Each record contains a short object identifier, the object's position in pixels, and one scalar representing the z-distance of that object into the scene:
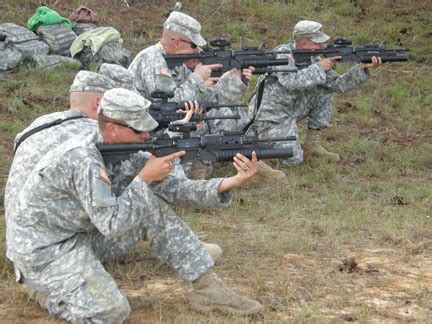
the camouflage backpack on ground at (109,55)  10.91
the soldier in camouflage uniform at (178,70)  7.38
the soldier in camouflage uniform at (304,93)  8.60
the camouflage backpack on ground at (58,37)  11.16
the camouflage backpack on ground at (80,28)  11.54
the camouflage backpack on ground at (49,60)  10.82
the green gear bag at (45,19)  11.30
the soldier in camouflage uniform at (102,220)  4.49
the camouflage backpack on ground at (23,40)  10.81
